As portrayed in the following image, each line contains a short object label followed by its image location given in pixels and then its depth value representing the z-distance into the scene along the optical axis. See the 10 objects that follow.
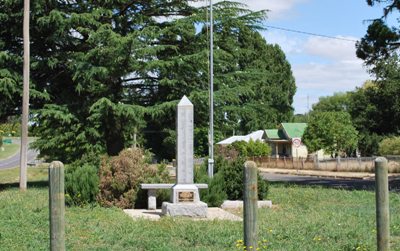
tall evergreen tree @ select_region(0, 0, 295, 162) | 25.44
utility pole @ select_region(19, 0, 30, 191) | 23.80
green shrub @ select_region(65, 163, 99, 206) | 16.64
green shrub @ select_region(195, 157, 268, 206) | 17.67
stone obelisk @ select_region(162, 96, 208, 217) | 15.50
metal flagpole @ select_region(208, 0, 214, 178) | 24.95
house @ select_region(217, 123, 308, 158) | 74.19
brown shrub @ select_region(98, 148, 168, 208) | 16.92
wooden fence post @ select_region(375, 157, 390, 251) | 5.77
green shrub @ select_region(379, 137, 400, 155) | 54.19
